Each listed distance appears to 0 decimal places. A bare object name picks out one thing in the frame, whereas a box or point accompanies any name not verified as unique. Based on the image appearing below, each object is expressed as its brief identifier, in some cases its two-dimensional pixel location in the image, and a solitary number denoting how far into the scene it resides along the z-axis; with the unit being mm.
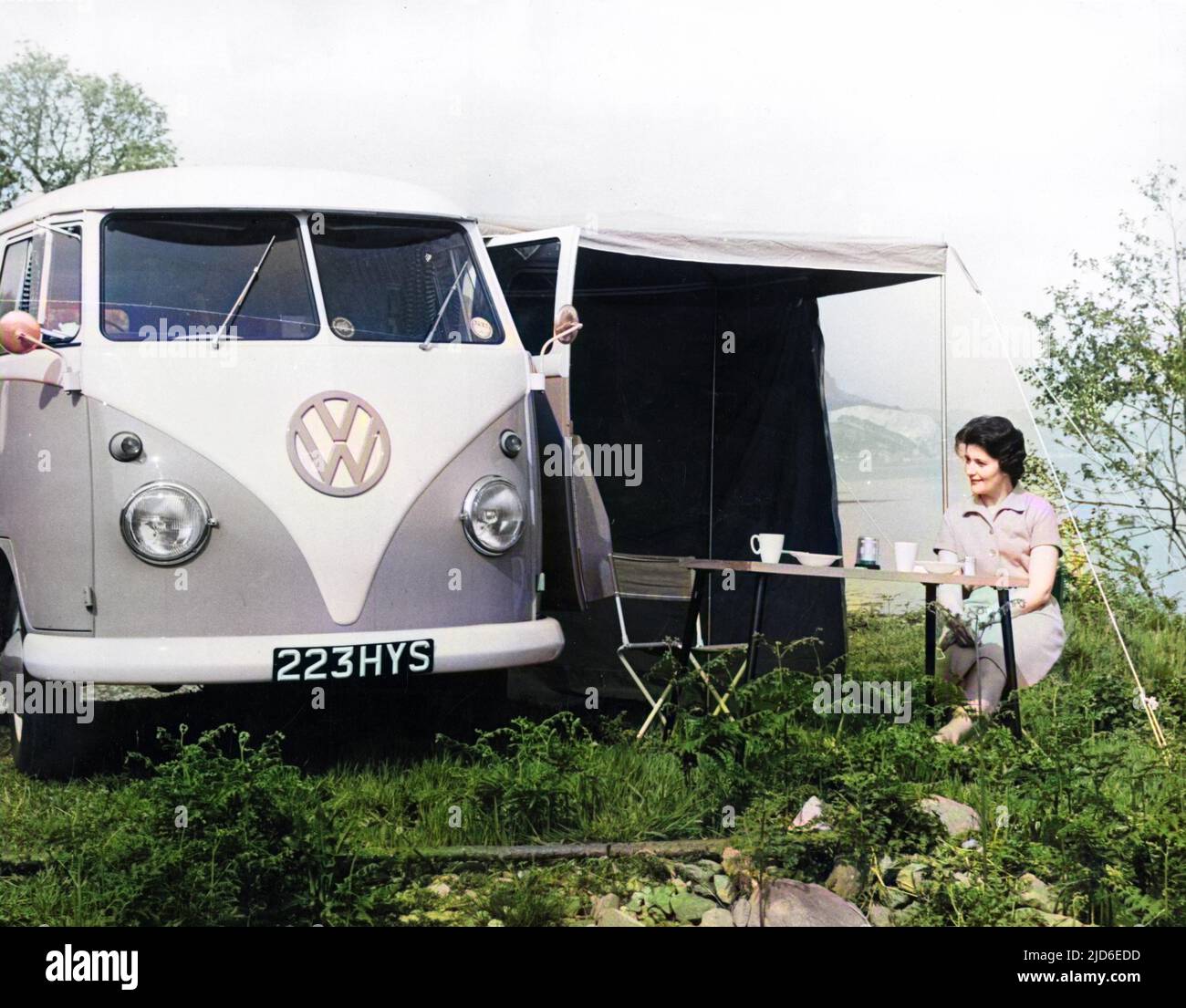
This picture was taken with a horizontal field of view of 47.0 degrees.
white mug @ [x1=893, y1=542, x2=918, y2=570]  5017
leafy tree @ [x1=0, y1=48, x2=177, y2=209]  7230
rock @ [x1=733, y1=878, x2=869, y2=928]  3773
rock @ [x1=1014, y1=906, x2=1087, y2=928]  3787
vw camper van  4492
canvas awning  6000
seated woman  5188
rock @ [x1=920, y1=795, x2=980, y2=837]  4258
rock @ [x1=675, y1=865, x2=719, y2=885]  4133
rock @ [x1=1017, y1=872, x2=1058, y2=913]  3912
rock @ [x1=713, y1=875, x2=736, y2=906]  3990
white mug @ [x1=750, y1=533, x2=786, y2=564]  5191
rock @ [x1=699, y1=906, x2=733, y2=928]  3885
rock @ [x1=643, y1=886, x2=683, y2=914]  3971
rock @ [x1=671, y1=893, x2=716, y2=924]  3934
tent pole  6223
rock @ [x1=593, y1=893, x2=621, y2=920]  3934
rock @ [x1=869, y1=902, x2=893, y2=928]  3863
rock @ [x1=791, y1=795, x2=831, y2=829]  4234
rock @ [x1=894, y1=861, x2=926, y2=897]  3951
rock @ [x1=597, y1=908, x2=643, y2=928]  3875
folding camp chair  6890
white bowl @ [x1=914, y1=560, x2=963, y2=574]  5082
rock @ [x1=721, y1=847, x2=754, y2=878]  3971
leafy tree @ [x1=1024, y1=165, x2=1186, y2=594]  7672
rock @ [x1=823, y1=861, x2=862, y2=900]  3973
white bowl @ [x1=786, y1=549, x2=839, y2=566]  5195
